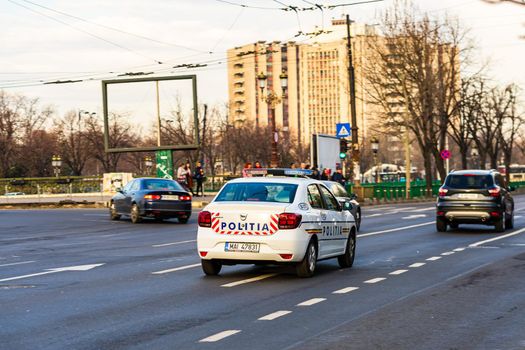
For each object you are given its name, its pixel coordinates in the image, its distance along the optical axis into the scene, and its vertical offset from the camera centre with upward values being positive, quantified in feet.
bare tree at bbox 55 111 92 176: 346.95 +14.89
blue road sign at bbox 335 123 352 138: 161.72 +7.34
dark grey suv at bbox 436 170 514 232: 89.66 -2.48
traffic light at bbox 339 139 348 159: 161.99 +4.47
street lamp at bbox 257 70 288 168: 141.18 +11.80
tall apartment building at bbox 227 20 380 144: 558.56 +82.73
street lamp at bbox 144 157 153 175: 318.30 +6.00
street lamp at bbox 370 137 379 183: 237.43 +7.38
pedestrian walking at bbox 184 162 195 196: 165.68 +0.51
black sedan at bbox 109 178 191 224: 104.68 -1.81
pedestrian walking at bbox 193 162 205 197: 169.27 +0.96
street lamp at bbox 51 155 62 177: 272.51 +6.19
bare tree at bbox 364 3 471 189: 213.46 +21.91
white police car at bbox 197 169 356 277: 47.65 -2.20
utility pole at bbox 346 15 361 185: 162.30 +7.46
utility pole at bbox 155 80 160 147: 163.47 +11.35
